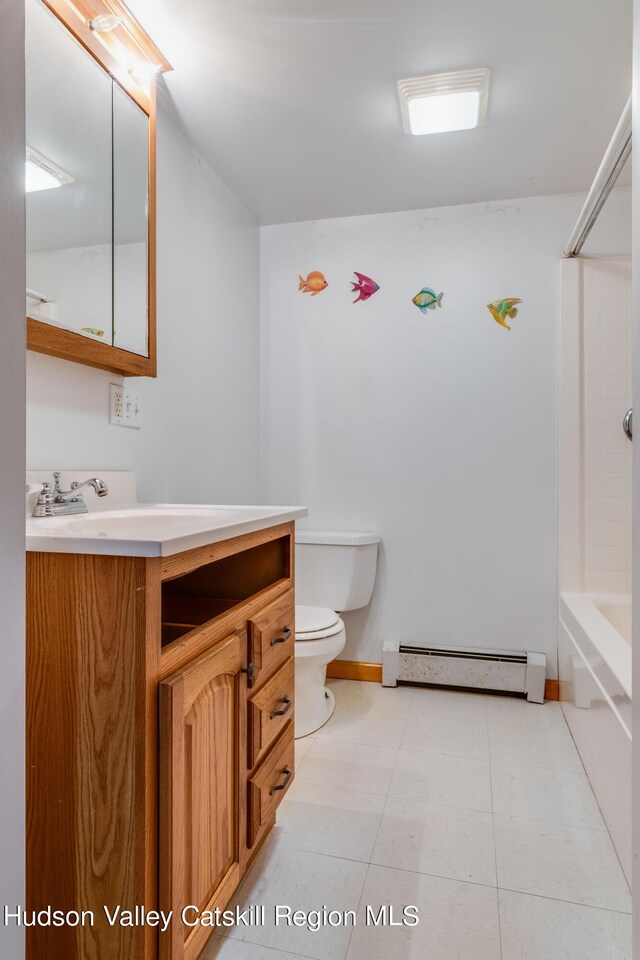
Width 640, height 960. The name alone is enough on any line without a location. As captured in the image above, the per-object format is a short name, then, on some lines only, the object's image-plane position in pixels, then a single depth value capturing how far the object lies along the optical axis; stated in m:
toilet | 2.40
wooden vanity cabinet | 0.84
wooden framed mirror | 1.22
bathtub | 1.34
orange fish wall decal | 2.63
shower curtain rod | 1.45
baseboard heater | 2.32
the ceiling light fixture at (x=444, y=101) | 1.64
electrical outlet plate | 1.56
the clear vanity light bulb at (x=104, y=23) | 1.32
